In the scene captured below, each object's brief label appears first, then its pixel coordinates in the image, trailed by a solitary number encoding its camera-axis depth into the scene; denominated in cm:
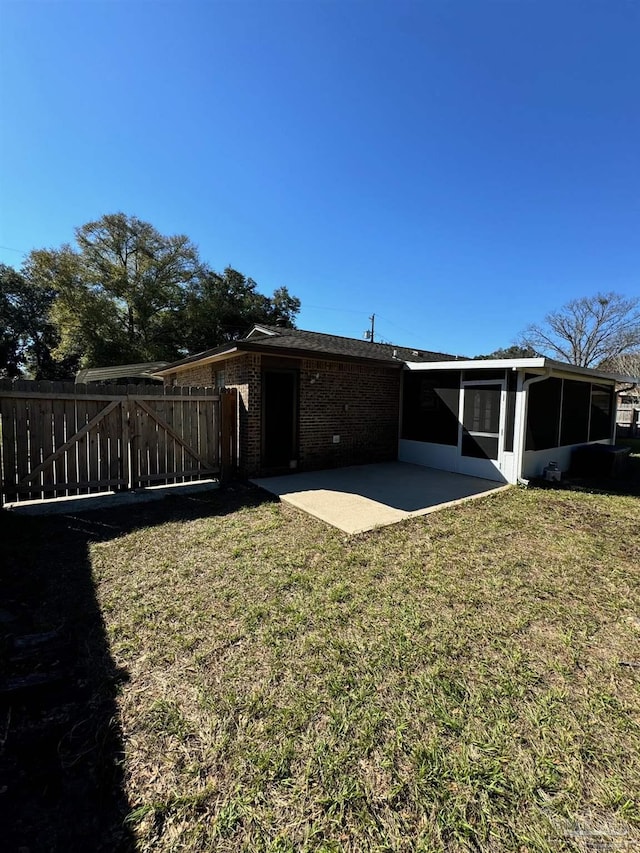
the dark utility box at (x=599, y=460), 886
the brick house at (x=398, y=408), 747
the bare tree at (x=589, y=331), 2302
